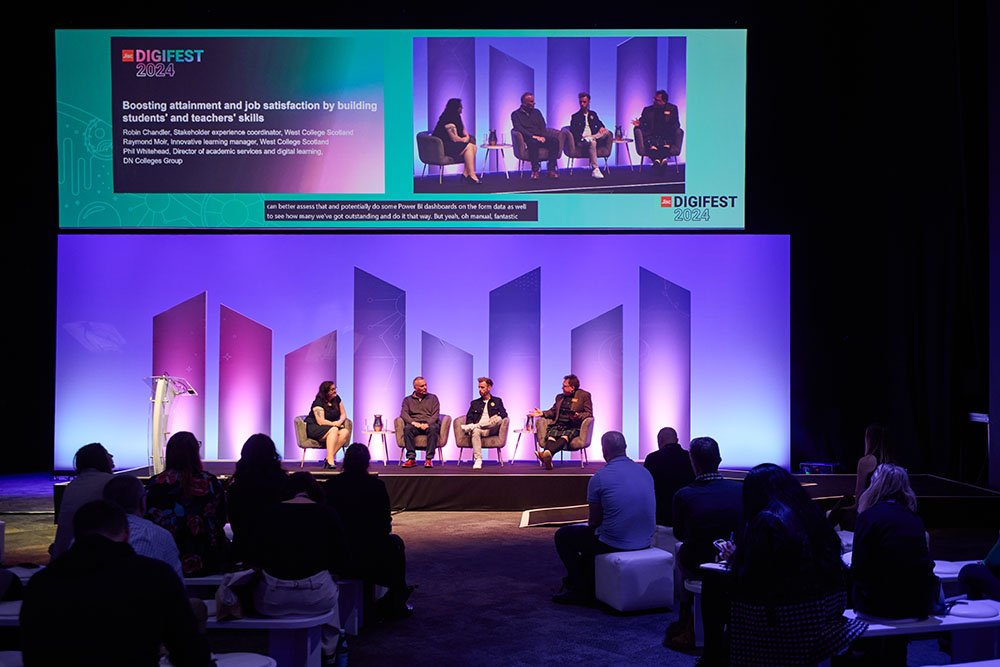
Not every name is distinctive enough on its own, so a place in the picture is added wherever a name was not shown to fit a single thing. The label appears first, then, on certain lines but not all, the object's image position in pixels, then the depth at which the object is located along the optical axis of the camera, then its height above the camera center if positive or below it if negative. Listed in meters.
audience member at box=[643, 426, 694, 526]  5.72 -0.64
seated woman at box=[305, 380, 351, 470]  9.04 -0.57
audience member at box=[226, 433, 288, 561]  4.55 -0.57
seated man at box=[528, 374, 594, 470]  9.09 -0.50
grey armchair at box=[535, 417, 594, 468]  9.09 -0.67
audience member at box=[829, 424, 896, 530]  5.53 -0.58
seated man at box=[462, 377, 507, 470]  9.15 -0.53
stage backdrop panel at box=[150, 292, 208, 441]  9.94 +0.16
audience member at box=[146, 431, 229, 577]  4.13 -0.60
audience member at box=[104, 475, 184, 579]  3.43 -0.57
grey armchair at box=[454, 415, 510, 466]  9.20 -0.72
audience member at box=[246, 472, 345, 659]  3.81 -0.74
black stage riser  8.41 -1.06
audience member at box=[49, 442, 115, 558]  3.90 -0.54
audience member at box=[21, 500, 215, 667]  2.27 -0.57
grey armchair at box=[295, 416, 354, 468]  9.11 -0.71
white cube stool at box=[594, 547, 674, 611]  5.05 -1.10
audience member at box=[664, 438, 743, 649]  4.30 -0.66
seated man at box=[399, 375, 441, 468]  9.16 -0.54
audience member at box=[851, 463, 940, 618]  3.57 -0.72
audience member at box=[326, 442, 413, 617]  4.85 -0.74
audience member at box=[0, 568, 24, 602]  3.78 -0.86
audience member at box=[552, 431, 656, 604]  5.14 -0.83
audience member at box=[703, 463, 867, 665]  3.07 -0.66
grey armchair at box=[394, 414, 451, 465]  9.20 -0.70
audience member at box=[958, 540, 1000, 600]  4.03 -0.87
